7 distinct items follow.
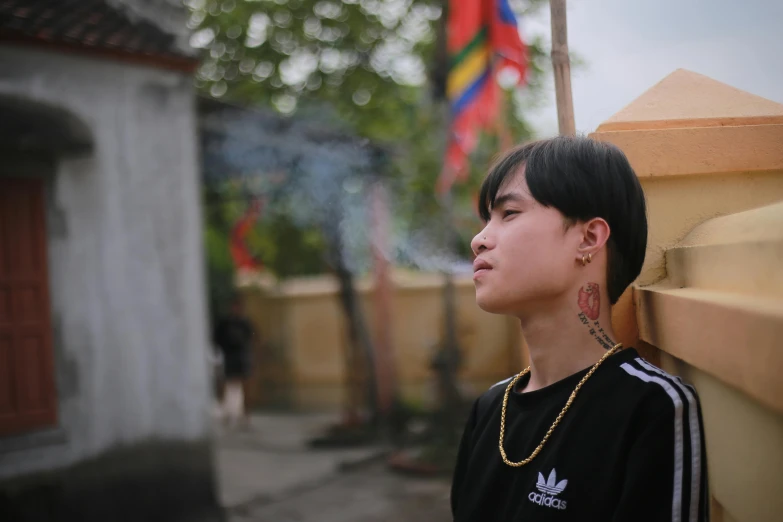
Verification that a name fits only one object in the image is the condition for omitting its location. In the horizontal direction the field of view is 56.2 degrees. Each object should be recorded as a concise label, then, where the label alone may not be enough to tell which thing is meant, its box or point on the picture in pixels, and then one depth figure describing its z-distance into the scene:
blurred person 10.05
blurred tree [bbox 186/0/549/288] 9.12
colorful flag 6.60
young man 1.24
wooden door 5.00
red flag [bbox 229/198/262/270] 10.28
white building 5.01
